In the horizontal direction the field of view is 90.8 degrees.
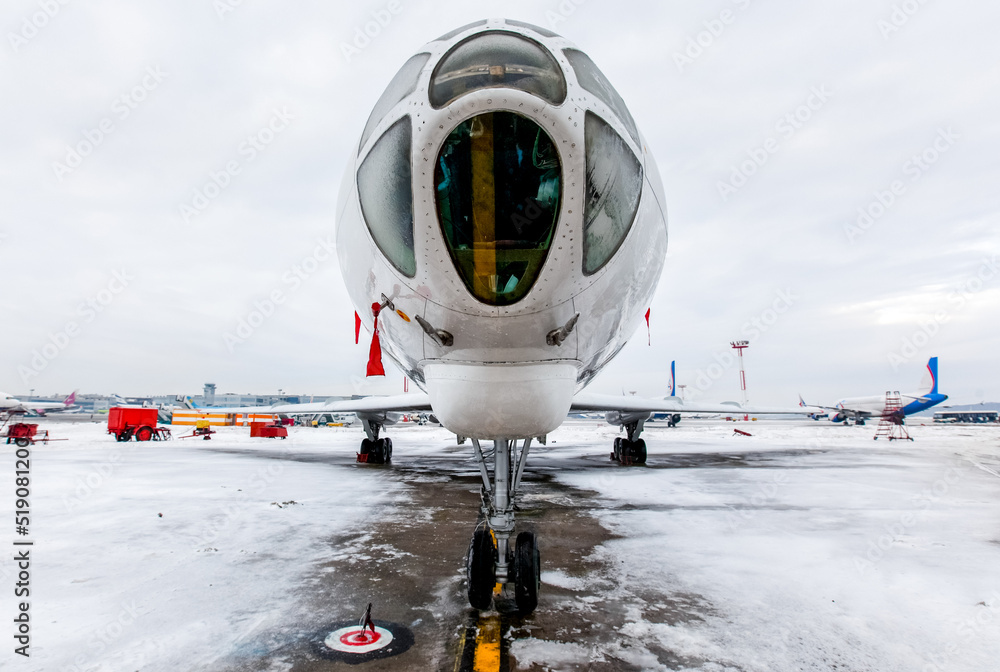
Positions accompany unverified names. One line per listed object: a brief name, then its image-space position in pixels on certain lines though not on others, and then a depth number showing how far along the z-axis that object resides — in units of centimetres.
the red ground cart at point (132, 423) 2177
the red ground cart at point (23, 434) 1909
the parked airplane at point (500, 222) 215
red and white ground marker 319
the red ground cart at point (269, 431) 2662
